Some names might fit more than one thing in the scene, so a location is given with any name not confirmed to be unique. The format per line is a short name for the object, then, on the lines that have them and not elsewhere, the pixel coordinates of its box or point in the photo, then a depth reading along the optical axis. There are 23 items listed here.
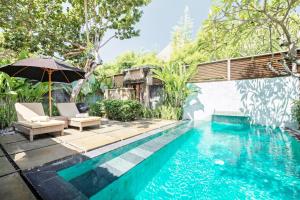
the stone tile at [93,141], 3.39
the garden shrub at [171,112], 7.49
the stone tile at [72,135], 3.94
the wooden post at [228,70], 7.72
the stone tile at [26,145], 3.10
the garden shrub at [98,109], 7.65
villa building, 8.76
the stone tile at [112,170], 2.61
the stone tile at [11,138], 3.68
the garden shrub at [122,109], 6.56
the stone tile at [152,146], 3.70
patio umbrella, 4.24
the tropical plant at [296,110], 5.58
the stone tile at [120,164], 2.76
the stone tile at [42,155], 2.54
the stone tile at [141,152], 3.34
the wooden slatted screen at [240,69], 6.74
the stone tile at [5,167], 2.28
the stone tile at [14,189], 1.75
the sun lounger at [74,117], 4.71
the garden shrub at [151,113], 7.91
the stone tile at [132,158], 3.06
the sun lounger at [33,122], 3.73
